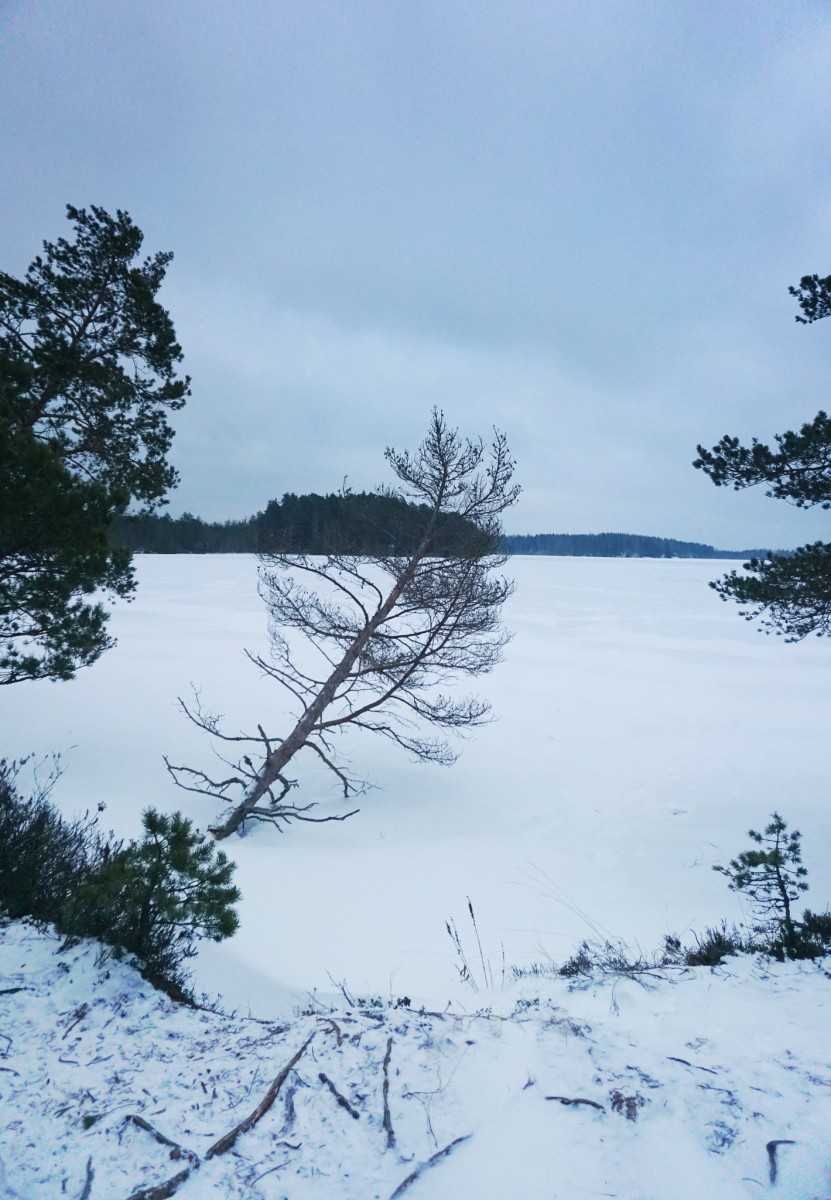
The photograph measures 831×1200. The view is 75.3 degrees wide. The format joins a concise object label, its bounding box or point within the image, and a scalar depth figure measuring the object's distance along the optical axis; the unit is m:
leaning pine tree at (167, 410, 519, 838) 9.91
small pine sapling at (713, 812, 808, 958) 4.77
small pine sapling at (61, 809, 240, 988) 3.92
